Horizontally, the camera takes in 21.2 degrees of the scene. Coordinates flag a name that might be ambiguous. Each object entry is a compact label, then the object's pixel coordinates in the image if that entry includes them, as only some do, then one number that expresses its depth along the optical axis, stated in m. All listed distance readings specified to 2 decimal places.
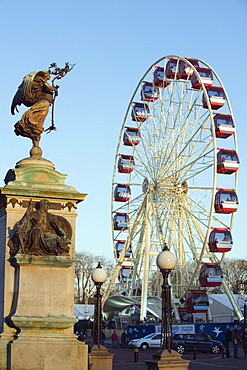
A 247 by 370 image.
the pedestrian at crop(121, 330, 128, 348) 43.22
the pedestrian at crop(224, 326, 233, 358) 32.75
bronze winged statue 15.66
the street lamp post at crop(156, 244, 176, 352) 13.21
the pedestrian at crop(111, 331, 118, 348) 43.91
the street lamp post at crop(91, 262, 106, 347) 17.80
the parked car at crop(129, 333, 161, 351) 39.69
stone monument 13.18
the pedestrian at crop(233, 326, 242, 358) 32.12
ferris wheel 42.09
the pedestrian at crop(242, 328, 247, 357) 32.14
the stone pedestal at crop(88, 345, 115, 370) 16.52
